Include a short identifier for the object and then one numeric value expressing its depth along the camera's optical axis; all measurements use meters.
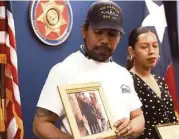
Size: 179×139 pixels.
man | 1.29
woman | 1.78
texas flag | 2.79
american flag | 1.95
